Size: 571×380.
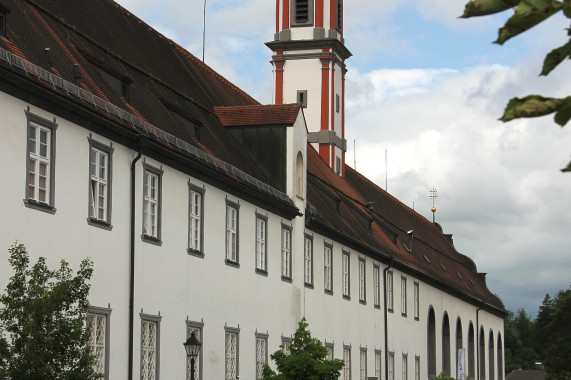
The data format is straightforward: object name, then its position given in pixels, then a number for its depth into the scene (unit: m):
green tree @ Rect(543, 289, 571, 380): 93.44
